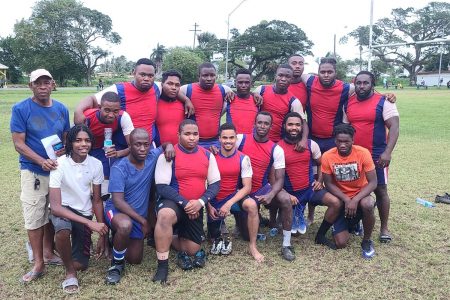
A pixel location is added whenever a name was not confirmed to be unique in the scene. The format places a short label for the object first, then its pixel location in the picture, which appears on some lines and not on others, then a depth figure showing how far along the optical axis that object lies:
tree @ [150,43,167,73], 68.15
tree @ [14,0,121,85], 59.16
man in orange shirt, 4.91
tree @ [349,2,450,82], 72.48
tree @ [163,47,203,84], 45.56
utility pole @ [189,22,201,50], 65.06
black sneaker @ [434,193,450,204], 6.67
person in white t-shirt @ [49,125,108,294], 4.05
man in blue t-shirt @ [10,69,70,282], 4.11
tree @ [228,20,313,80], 61.62
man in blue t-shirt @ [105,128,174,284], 4.25
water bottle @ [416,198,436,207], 6.56
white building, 68.94
